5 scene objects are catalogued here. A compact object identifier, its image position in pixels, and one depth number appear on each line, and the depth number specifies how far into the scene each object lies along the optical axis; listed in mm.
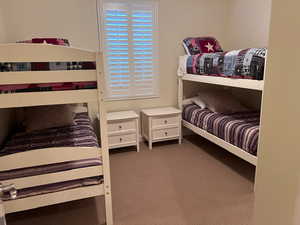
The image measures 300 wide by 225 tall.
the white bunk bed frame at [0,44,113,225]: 1289
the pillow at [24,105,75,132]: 2340
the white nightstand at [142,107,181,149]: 3113
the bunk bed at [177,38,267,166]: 2012
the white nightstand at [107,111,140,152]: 2922
